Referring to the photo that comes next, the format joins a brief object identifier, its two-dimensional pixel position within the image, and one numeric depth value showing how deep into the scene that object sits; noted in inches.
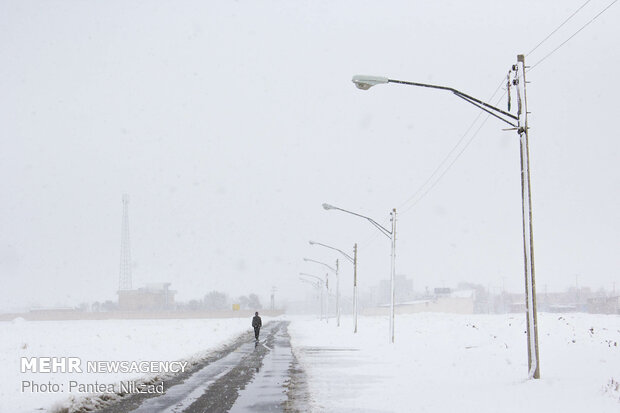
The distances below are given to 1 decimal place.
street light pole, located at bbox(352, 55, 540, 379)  593.3
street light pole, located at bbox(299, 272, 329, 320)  3525.3
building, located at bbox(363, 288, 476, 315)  6684.6
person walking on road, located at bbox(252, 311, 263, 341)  1488.7
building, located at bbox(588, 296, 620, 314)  5774.1
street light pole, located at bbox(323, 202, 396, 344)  1323.8
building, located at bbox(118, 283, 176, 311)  6544.3
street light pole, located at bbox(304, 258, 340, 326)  2806.1
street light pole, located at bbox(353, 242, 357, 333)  2044.2
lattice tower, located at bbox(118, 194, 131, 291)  4996.8
